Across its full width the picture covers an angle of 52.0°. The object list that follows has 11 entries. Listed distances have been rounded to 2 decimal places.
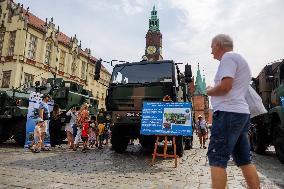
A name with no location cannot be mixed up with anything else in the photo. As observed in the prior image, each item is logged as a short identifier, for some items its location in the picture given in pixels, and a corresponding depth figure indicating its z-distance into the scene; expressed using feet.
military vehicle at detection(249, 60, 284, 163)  25.01
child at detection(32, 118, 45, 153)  30.21
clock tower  193.16
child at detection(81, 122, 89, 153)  33.45
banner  33.47
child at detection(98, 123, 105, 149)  38.50
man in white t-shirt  9.37
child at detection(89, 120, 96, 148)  40.96
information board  23.31
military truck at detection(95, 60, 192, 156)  28.07
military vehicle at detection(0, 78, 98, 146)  35.17
